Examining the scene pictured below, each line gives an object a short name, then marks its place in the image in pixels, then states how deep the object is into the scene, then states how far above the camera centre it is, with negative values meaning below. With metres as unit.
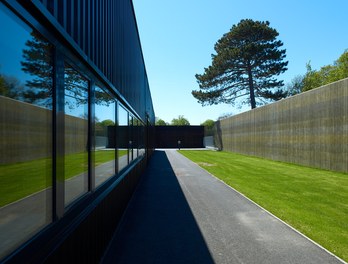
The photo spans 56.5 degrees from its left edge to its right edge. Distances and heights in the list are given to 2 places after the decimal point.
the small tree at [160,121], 126.56 +7.51
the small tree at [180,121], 136.38 +8.05
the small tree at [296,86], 64.12 +10.55
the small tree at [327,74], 49.20 +10.70
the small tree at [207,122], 127.72 +7.37
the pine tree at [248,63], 41.03 +9.98
